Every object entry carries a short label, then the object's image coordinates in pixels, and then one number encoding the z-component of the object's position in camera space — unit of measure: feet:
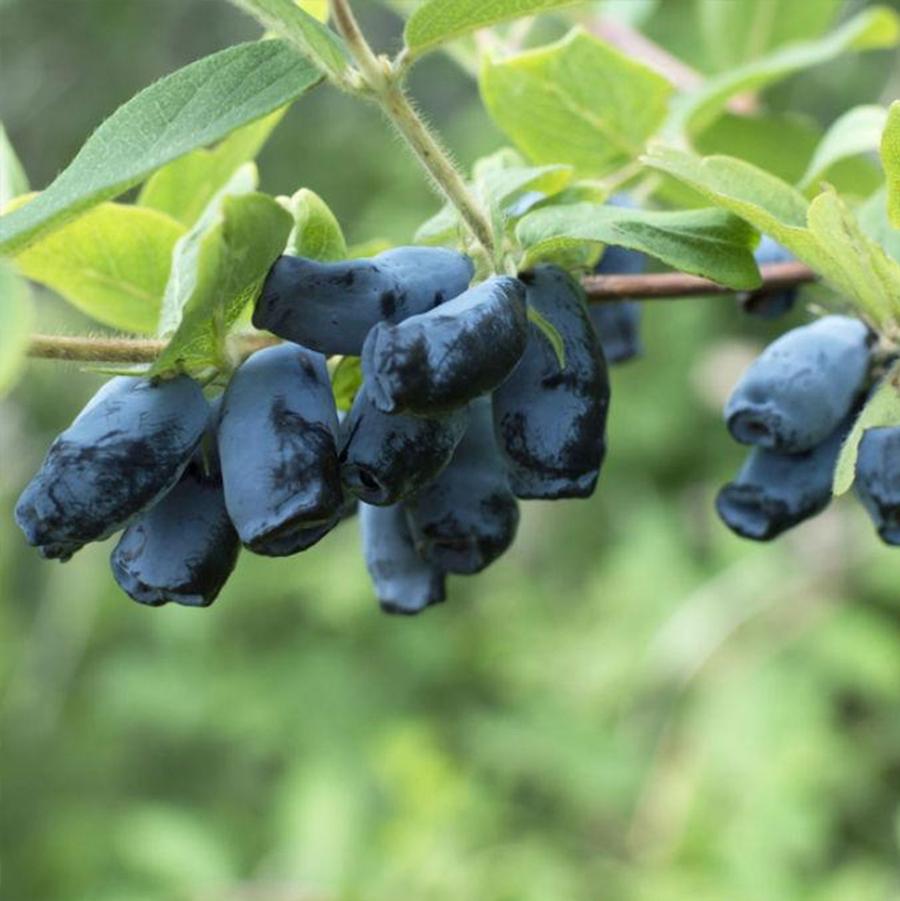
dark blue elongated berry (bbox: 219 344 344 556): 0.69
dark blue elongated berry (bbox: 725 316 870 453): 0.80
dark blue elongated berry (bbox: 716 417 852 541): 0.82
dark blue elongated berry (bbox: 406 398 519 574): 0.78
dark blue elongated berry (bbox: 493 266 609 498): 0.73
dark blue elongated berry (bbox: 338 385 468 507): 0.70
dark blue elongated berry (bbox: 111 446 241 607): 0.72
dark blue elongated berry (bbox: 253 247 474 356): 0.71
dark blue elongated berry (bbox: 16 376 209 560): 0.70
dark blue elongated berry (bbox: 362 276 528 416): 0.68
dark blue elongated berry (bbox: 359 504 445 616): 0.81
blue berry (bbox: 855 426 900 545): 0.78
